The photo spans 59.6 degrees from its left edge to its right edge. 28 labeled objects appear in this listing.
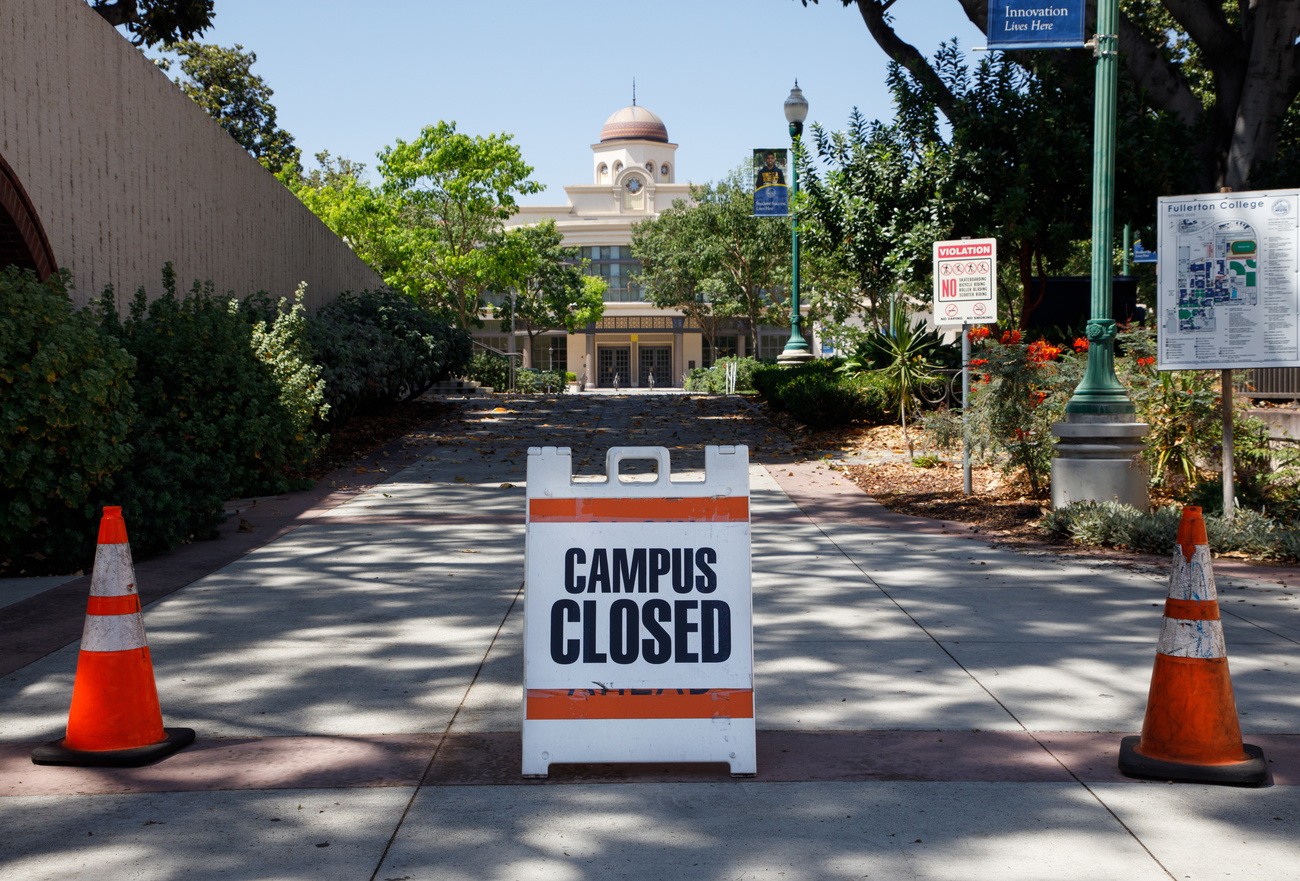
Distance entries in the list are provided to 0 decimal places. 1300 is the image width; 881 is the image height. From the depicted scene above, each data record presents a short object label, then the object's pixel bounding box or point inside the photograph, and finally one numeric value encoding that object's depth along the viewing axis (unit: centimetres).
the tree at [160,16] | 2192
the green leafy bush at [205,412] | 820
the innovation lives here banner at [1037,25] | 1009
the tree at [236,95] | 4628
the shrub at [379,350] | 1598
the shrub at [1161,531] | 825
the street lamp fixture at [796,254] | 2166
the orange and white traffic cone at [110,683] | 414
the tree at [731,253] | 4644
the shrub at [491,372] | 3953
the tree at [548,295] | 5525
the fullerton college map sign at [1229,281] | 855
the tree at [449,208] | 3859
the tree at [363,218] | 3981
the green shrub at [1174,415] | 999
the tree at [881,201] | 1773
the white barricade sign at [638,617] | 404
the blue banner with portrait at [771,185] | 2584
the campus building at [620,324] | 7612
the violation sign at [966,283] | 1112
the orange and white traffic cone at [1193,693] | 396
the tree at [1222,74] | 1498
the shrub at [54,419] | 709
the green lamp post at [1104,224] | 977
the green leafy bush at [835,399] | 1750
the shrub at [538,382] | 4203
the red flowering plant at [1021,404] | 1084
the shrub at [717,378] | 3744
